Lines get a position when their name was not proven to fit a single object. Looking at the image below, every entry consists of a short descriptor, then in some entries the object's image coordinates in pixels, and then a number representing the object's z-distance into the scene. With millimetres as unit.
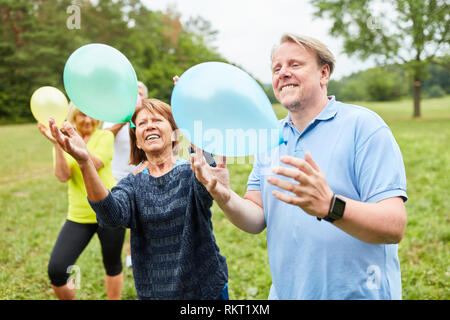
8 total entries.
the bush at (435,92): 38812
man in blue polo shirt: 1095
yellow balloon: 2584
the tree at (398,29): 20156
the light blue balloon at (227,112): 1279
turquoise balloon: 1756
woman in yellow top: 2506
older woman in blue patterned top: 1735
